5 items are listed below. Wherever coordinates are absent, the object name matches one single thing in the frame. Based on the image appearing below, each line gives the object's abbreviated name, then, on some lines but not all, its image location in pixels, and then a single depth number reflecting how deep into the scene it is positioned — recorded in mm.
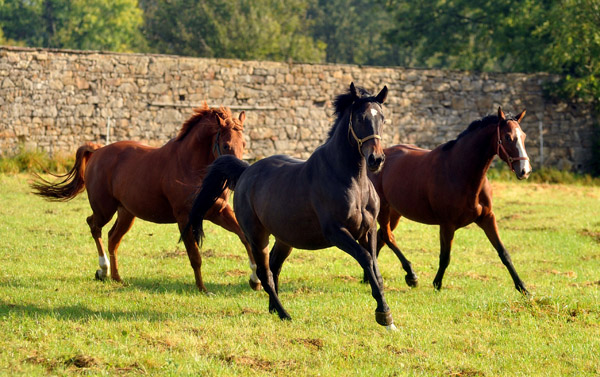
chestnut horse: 18344
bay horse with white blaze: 17734
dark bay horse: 13531
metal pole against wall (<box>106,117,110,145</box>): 43844
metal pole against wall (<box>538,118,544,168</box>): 51281
